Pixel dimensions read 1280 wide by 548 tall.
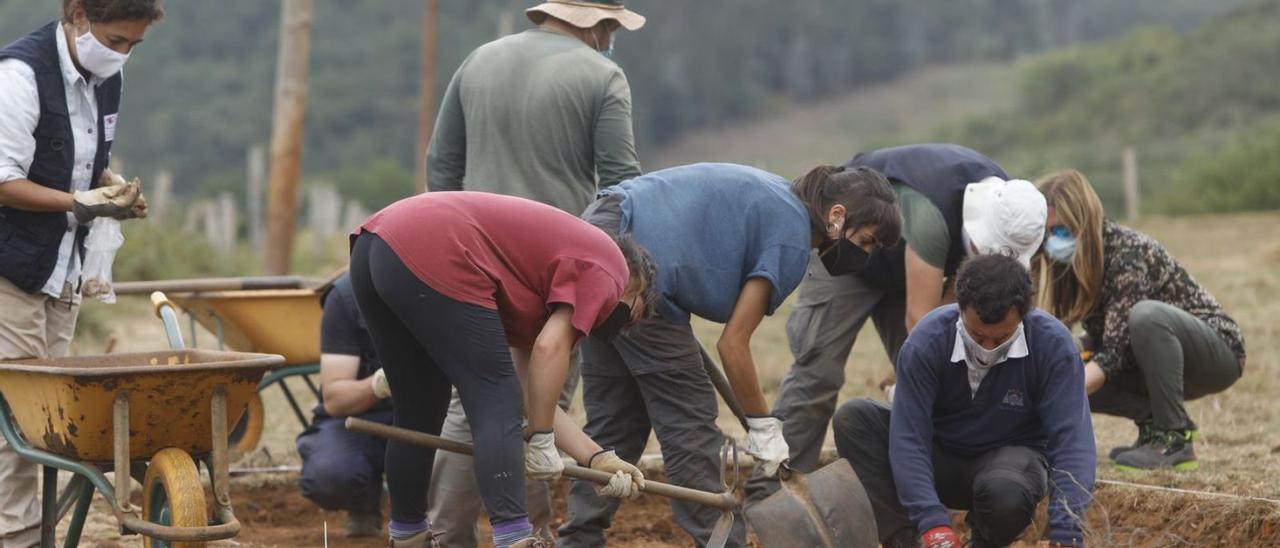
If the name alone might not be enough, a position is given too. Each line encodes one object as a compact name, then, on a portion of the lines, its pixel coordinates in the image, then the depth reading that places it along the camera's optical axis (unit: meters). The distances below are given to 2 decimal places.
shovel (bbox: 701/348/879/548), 9.45
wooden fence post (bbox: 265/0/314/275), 20.98
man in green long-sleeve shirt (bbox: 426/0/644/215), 10.22
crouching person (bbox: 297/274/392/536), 10.54
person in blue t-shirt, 8.93
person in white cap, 10.19
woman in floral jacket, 11.56
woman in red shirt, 7.80
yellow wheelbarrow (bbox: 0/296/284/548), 7.94
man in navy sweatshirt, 8.67
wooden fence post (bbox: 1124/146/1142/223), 45.84
